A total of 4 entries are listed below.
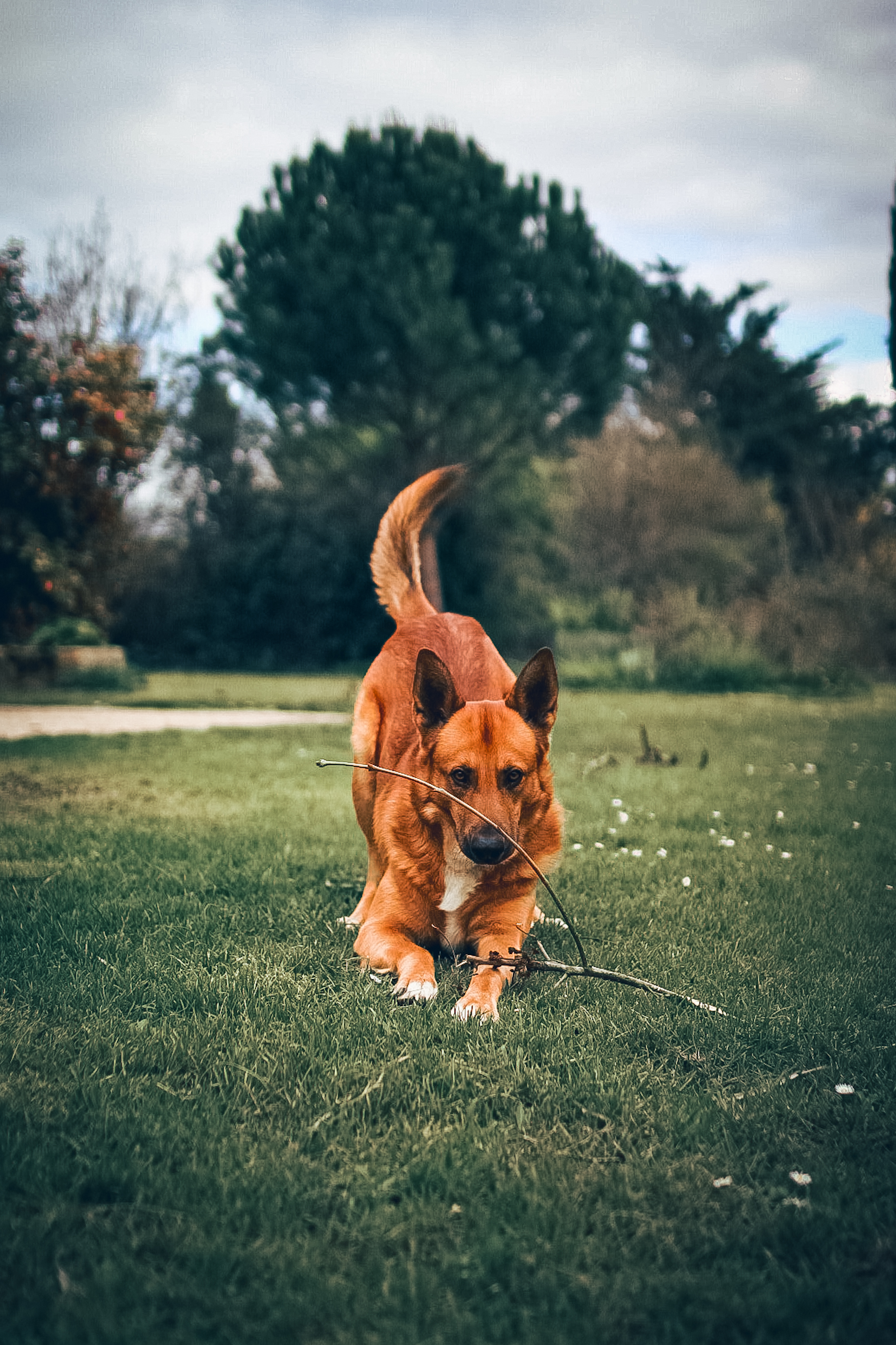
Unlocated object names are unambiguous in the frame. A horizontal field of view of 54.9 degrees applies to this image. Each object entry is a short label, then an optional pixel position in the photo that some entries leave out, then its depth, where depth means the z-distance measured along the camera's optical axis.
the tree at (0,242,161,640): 12.83
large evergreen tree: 19.48
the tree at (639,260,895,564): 30.89
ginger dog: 3.03
